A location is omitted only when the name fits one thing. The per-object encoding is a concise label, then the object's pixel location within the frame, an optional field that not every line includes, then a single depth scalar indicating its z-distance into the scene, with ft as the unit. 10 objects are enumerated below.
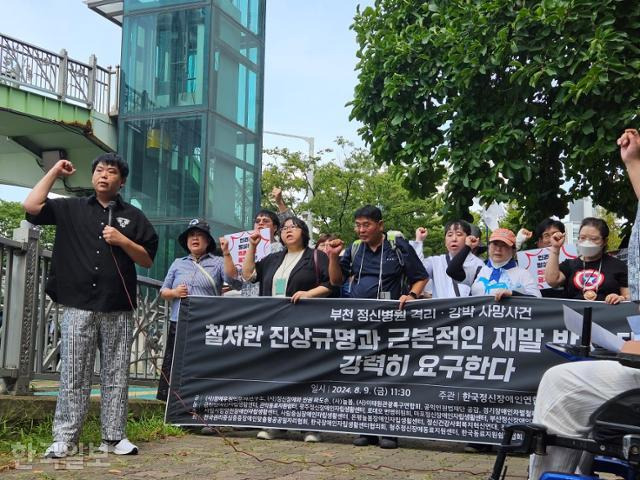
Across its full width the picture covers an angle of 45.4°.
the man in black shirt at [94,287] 18.52
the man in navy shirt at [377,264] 22.53
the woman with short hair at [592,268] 20.84
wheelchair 9.15
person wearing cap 21.90
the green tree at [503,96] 31.86
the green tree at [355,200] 98.43
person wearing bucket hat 24.85
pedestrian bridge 64.13
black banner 20.62
